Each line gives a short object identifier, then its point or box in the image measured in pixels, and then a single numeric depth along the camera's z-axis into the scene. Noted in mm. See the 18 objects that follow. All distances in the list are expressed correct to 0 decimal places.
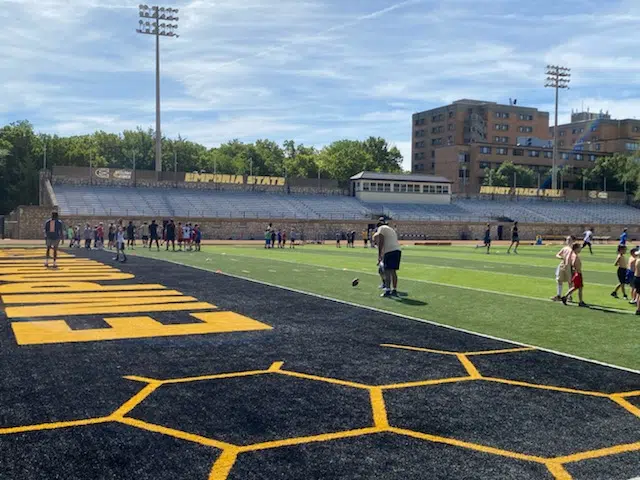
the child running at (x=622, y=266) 14414
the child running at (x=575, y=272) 13164
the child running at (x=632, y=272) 12930
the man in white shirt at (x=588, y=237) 35562
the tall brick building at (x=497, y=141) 107312
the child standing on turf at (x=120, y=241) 23734
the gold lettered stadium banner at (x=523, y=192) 80188
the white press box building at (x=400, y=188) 70188
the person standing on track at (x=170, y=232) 33750
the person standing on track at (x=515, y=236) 35188
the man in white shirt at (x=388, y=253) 14328
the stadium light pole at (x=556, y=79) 80312
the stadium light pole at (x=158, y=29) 60188
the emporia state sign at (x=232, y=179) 64119
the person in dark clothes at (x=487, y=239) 35953
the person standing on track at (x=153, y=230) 35344
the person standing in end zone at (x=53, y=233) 20281
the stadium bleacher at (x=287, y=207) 53594
